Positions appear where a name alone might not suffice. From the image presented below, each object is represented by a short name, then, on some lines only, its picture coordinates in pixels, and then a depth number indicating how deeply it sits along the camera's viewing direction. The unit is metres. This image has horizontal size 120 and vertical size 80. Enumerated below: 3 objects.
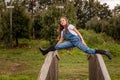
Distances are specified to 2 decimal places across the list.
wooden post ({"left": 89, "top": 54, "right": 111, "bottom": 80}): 6.19
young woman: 9.23
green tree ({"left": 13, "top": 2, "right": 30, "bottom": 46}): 33.06
